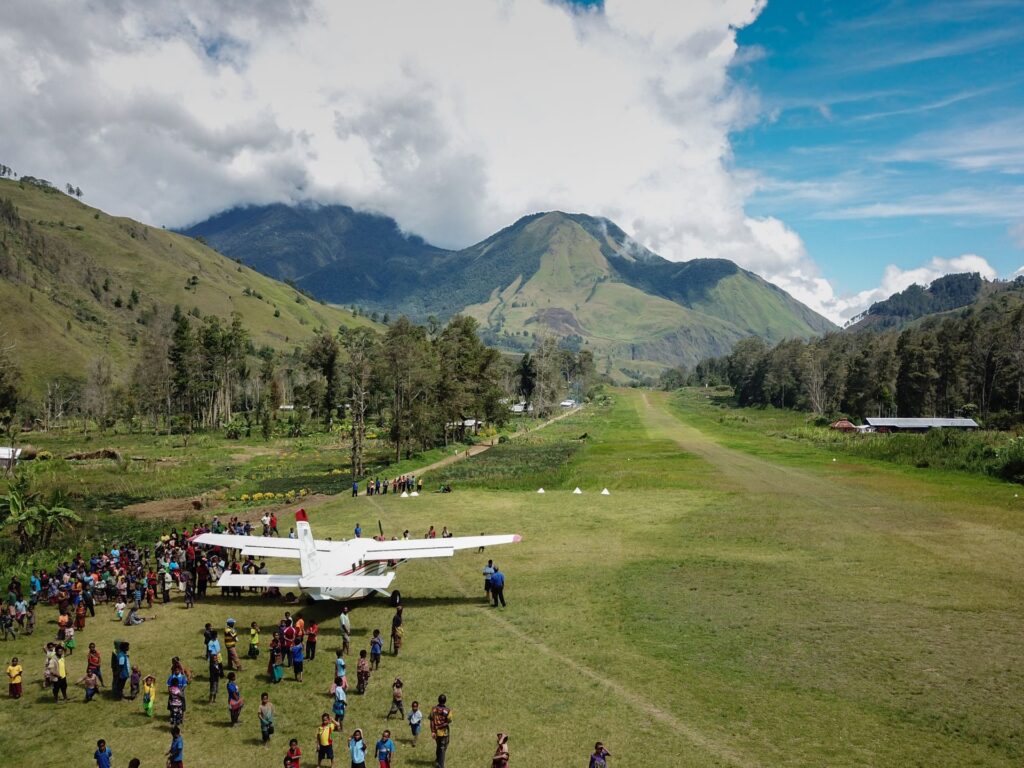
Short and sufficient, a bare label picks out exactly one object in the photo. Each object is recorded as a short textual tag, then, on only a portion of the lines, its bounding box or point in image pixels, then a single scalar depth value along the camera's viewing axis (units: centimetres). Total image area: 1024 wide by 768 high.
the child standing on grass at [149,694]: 1869
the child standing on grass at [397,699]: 1841
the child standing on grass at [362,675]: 2009
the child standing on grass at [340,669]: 1863
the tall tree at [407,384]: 7806
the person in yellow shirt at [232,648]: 2161
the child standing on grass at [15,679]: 1969
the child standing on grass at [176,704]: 1803
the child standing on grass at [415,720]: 1741
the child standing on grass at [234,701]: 1844
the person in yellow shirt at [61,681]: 1962
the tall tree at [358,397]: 6650
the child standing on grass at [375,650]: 2177
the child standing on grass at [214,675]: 1978
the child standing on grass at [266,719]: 1741
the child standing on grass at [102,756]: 1529
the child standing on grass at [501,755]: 1509
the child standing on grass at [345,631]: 2329
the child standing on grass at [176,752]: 1560
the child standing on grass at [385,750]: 1549
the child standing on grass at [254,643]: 2286
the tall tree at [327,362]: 11575
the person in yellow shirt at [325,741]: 1581
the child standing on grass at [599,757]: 1457
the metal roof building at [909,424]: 10881
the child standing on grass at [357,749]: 1500
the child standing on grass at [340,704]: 1778
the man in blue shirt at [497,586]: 2767
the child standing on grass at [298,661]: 2112
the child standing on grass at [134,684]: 2011
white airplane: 2639
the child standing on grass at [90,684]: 1977
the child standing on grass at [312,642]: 2216
